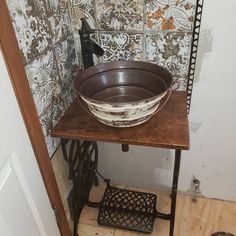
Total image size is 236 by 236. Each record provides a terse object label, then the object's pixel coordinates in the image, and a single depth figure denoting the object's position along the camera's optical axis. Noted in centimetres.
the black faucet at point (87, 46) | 106
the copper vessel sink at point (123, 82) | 97
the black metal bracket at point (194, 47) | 100
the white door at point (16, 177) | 74
